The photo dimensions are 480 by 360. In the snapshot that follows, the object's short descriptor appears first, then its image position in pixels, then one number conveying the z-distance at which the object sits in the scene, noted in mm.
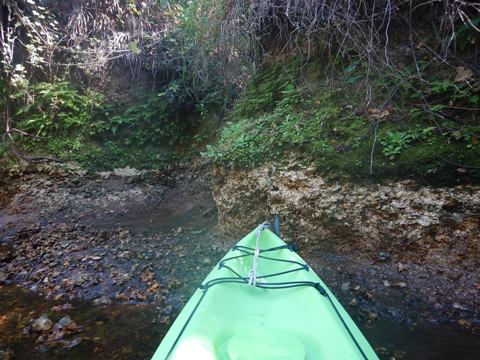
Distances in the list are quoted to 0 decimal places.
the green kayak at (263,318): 1613
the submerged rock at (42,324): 2871
